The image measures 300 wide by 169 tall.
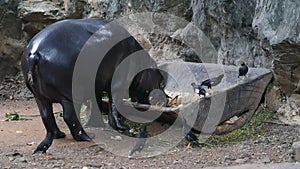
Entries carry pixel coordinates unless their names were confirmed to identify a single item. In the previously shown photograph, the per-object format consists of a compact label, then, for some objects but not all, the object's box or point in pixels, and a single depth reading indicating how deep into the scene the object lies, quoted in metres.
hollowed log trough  10.53
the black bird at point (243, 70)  11.20
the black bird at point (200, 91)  10.46
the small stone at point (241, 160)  8.45
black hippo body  10.72
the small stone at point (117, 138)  11.52
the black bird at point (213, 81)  11.00
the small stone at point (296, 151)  7.68
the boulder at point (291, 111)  11.15
